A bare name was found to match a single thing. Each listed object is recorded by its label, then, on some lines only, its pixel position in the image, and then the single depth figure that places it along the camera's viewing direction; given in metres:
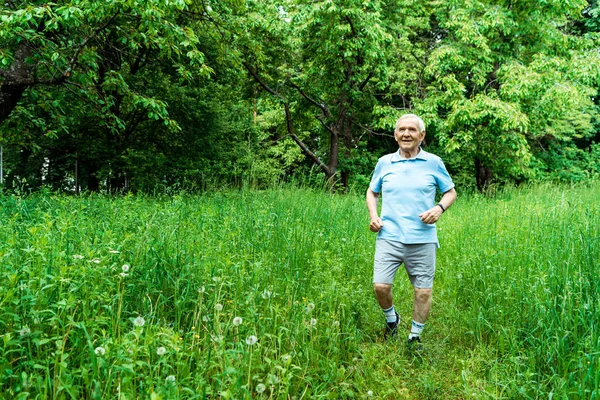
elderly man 3.39
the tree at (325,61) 12.55
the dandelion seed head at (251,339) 2.26
